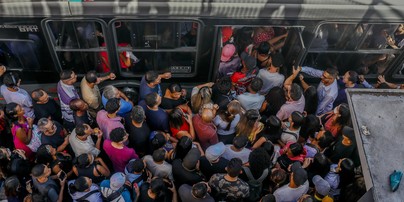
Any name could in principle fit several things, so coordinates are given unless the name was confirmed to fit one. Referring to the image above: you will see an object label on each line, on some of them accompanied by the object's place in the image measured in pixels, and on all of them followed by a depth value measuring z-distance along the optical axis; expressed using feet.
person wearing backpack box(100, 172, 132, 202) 13.47
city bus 15.60
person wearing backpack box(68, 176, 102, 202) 13.24
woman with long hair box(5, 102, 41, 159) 14.98
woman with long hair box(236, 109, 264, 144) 15.58
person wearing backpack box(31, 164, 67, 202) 13.52
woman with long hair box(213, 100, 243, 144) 15.56
